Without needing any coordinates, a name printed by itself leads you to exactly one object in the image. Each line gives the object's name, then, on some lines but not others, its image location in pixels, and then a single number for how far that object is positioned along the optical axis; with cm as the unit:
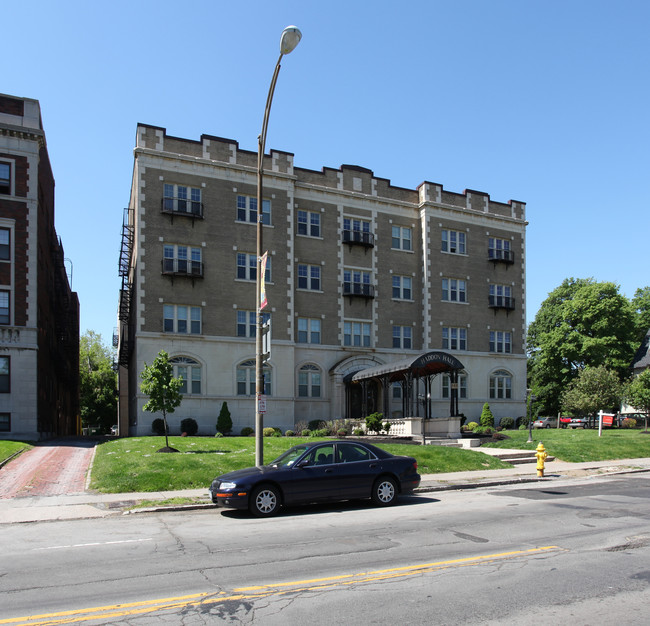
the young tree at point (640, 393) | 3856
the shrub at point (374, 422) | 3083
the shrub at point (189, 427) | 3269
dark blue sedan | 1217
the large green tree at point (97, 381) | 7850
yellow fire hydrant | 1869
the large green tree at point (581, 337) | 5888
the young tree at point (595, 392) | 4175
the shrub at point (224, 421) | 3278
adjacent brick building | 3031
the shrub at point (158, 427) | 3220
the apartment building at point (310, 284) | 3381
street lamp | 1493
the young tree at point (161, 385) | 2349
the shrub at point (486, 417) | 4009
